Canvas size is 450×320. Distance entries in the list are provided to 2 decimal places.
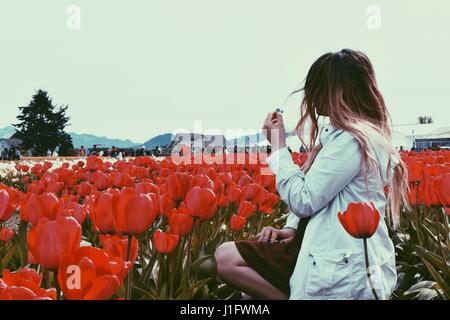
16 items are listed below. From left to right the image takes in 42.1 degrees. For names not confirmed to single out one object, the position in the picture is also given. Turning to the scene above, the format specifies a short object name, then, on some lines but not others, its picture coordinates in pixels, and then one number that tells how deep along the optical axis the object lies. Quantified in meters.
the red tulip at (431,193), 3.15
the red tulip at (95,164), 6.82
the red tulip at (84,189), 4.68
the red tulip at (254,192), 4.11
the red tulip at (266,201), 4.12
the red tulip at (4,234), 3.13
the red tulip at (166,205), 3.17
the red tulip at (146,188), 3.11
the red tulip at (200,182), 3.27
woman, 2.77
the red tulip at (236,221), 3.60
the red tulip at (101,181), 4.58
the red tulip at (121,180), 4.69
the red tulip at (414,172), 4.61
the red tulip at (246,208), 3.84
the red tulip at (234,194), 4.11
